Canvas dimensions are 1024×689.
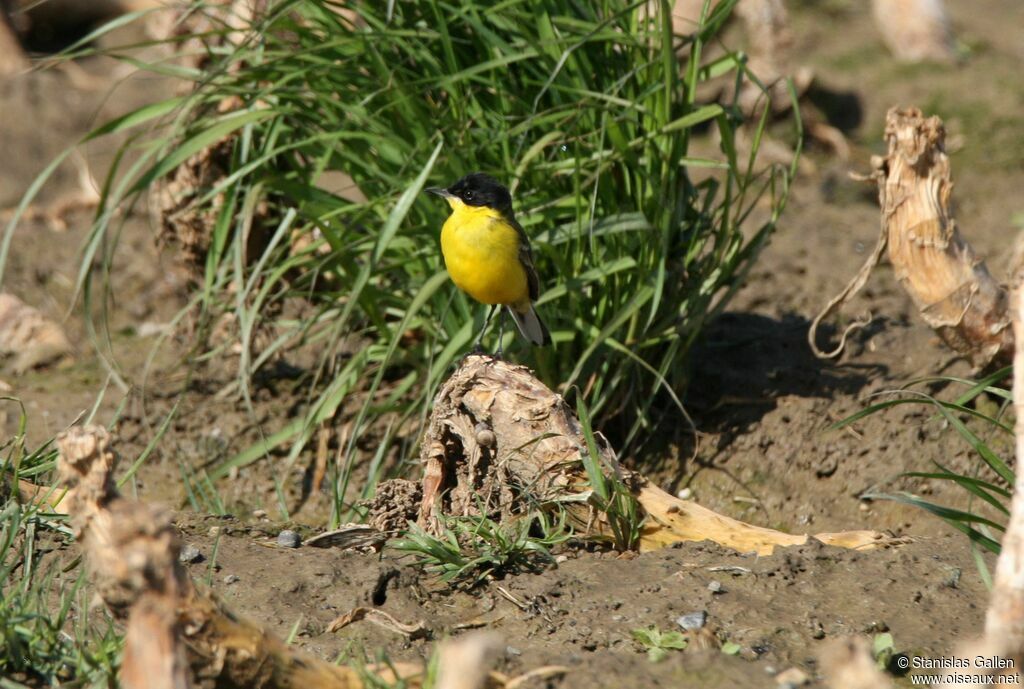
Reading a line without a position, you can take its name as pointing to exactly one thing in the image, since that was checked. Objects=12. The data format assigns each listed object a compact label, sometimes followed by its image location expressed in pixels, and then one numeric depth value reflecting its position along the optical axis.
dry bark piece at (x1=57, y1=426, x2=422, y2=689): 4.70
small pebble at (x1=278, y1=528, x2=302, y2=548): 8.06
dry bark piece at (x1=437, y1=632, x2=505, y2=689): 4.11
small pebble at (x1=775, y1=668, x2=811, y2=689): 5.84
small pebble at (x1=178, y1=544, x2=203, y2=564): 7.56
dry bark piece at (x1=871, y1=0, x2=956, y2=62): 18.30
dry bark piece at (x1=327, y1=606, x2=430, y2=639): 7.03
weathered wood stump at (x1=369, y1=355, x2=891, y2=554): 8.04
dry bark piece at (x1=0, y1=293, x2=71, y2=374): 12.44
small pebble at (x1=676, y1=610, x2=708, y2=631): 6.97
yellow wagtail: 8.78
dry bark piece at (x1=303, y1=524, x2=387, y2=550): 8.05
